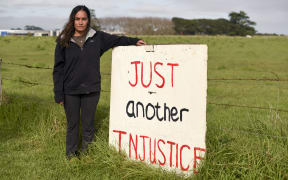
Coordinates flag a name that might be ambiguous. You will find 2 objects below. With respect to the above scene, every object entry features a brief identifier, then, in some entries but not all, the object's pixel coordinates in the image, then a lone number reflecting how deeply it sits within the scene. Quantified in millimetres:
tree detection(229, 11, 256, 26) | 95562
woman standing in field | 3822
